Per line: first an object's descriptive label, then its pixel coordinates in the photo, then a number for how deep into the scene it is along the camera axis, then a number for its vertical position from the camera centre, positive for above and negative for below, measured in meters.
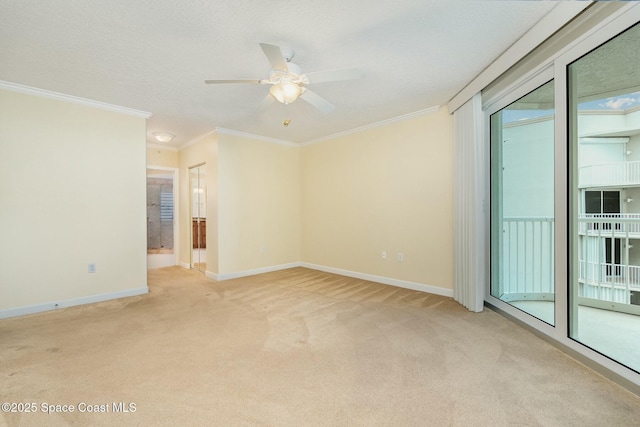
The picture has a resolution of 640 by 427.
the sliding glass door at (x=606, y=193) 2.21 +0.14
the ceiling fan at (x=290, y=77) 2.24 +1.16
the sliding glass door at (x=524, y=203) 2.78 +0.09
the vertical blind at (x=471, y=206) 3.22 +0.06
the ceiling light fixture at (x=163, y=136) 4.91 +1.38
